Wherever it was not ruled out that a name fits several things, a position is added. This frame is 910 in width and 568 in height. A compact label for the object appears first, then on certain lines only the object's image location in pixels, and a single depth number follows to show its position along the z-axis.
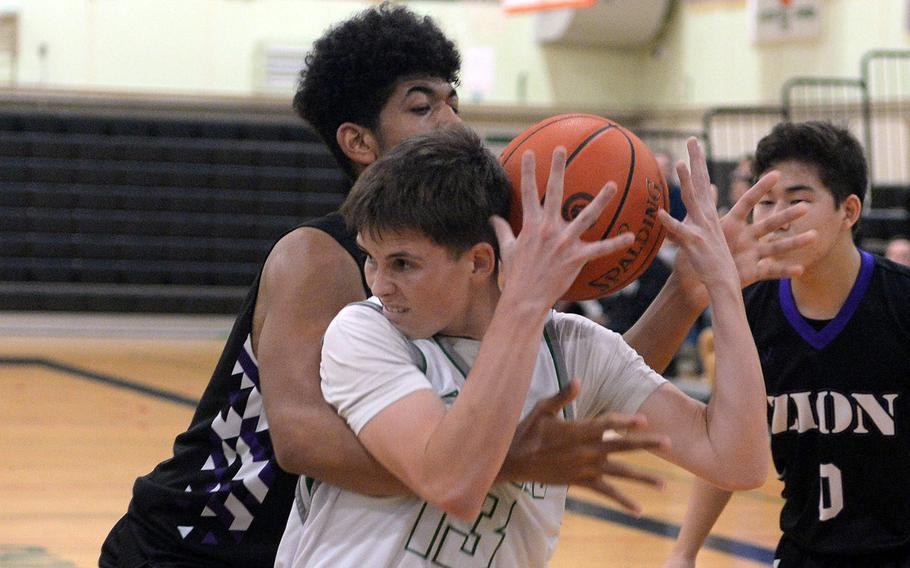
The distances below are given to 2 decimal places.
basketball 3.75
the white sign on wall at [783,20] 25.62
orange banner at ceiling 27.89
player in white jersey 3.10
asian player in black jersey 6.02
